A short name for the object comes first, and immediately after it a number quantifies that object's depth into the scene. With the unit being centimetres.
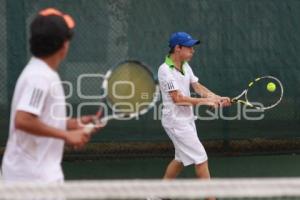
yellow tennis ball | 1104
